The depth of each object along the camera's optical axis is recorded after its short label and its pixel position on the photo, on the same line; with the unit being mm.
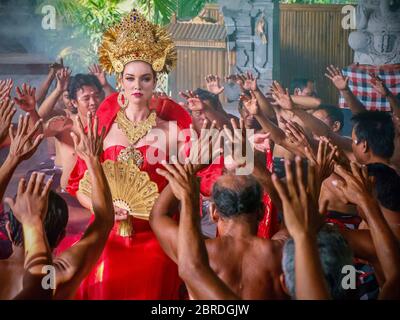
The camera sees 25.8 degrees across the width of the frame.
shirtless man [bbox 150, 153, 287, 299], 4945
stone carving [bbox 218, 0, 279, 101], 5797
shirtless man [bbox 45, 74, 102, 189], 5789
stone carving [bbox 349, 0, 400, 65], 5754
